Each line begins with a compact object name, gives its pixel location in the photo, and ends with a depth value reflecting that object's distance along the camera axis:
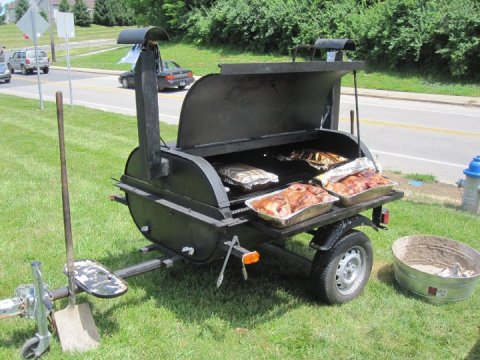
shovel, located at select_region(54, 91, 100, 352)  3.29
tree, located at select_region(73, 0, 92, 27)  77.69
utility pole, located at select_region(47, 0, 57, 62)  40.73
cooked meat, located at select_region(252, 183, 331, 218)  3.47
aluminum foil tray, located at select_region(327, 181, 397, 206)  3.82
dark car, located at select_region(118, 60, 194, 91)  20.83
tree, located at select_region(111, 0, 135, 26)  80.12
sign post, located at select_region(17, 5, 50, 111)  14.20
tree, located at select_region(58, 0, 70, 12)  77.06
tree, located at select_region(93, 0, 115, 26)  80.00
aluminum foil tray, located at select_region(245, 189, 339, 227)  3.38
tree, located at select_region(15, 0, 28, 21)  84.88
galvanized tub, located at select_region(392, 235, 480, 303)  4.05
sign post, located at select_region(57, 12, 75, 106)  15.45
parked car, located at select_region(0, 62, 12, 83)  27.56
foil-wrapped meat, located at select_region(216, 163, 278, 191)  4.14
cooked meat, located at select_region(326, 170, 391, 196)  3.91
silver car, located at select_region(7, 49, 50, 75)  32.97
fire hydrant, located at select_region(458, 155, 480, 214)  5.93
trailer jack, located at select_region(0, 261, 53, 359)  3.15
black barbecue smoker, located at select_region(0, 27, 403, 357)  3.40
